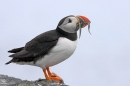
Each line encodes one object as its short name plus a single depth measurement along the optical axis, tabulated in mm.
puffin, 11648
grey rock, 11299
